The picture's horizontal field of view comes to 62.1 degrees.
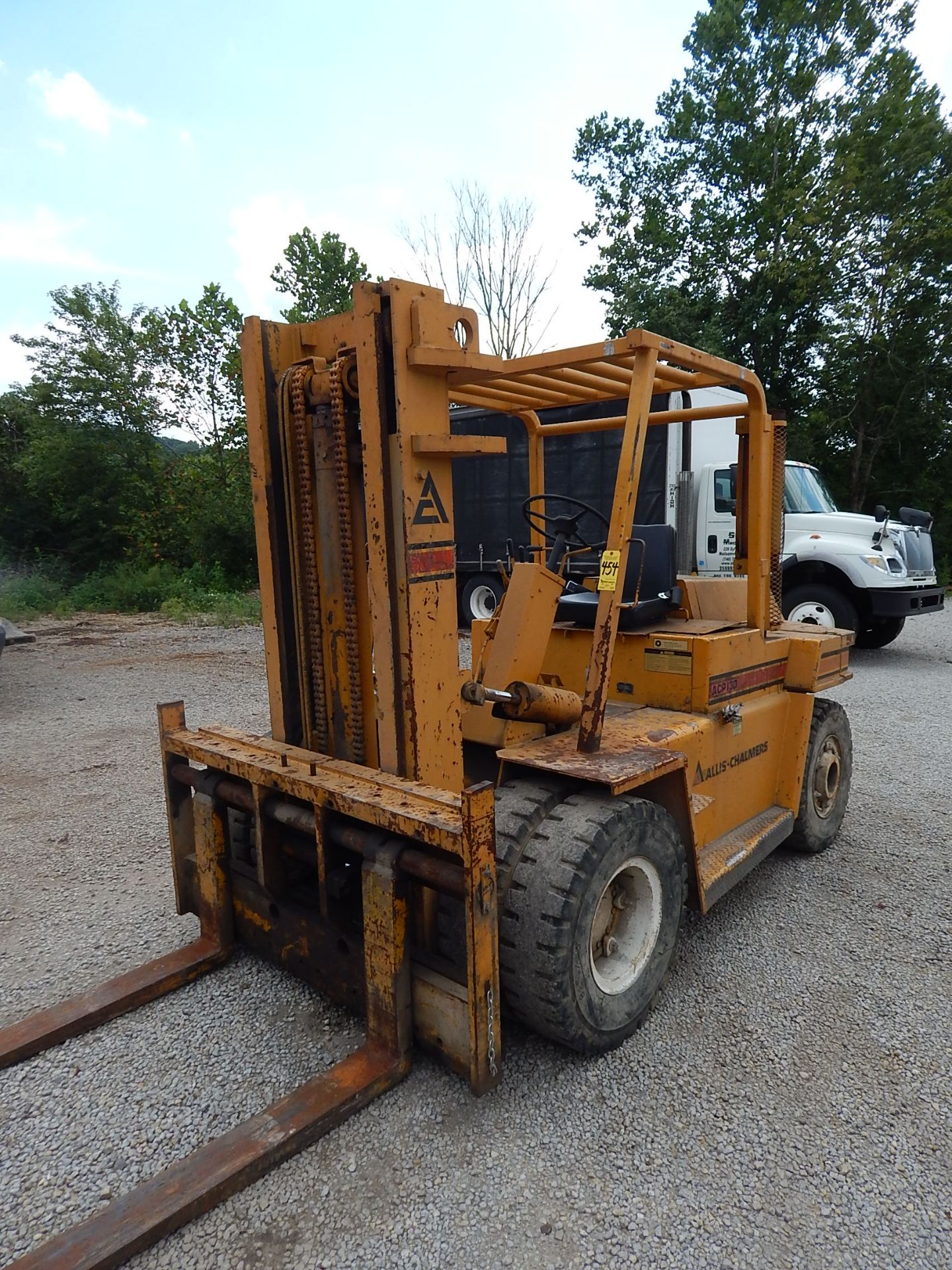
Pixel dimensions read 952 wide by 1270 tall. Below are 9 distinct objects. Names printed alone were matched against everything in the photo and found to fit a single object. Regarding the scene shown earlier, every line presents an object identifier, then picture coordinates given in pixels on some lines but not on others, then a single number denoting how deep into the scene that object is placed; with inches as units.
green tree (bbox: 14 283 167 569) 729.0
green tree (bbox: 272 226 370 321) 879.7
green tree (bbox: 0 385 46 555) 778.8
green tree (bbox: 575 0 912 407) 757.9
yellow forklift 92.5
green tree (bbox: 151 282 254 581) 744.3
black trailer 408.5
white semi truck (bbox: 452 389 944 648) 383.9
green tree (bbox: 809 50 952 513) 709.3
